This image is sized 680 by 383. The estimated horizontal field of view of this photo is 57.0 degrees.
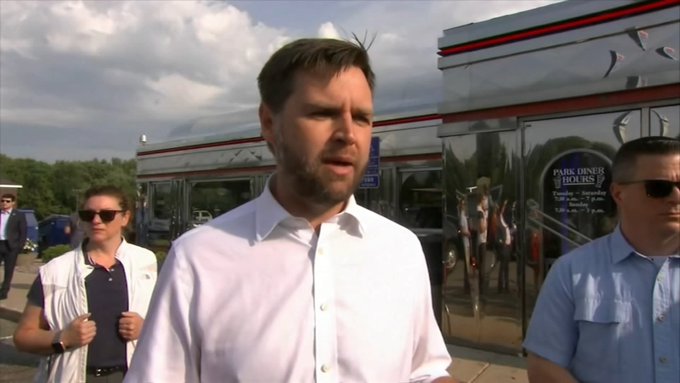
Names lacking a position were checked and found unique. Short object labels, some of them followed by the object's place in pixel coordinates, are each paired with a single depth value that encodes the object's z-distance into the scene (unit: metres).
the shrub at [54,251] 12.46
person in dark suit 10.05
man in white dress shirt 1.49
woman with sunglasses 2.78
